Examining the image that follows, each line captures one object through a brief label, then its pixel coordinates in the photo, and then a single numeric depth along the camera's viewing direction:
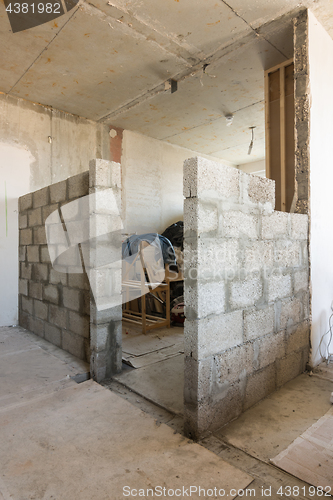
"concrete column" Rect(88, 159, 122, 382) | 2.26
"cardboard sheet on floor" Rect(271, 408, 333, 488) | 1.32
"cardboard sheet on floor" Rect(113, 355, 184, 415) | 1.96
